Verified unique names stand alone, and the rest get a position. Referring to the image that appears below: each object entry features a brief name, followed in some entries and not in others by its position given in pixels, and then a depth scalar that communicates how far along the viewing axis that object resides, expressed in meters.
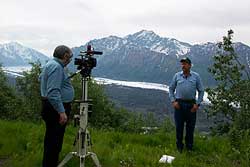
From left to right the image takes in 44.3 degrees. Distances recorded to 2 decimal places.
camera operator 4.25
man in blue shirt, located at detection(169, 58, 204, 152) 5.92
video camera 4.50
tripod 4.46
